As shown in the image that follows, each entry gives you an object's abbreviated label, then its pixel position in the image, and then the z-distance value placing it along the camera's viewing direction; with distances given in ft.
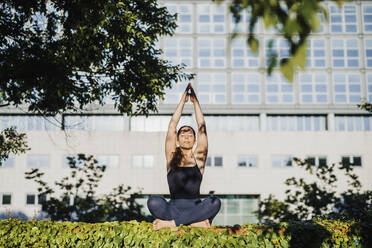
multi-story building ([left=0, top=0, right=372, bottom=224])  96.94
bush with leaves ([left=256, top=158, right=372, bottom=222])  24.22
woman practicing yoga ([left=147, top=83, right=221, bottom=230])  15.93
